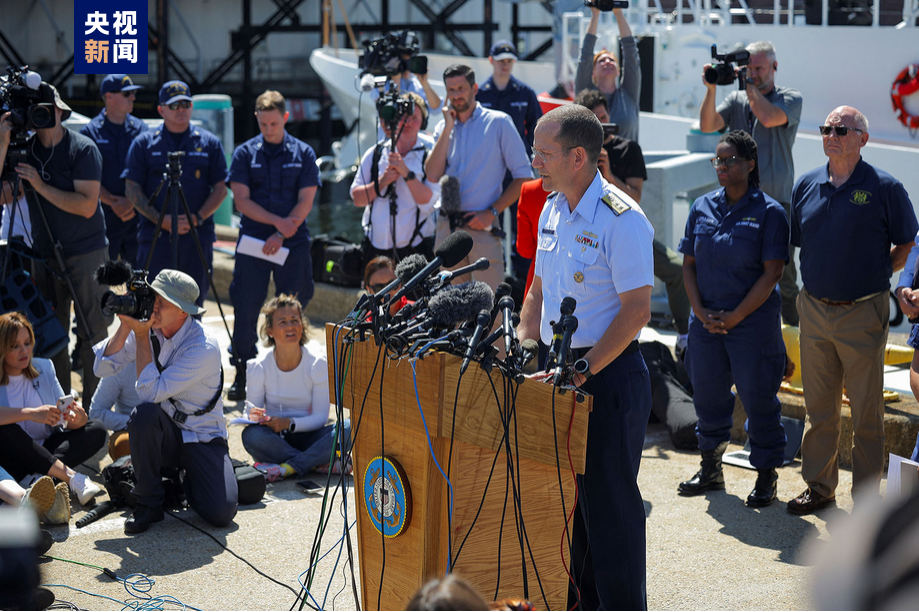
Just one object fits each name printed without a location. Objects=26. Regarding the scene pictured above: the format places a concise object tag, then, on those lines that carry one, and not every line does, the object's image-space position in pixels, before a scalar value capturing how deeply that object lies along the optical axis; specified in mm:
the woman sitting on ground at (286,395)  11398
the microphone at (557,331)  5988
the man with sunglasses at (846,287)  9695
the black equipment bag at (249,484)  10406
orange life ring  19937
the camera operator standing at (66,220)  12711
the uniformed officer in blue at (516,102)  17000
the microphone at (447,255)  6246
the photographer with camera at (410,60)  15766
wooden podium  6156
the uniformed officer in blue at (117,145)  15437
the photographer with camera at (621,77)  15656
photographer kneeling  9867
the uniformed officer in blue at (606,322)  6766
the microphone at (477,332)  5848
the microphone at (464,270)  6230
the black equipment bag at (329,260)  18312
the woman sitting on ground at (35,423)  10305
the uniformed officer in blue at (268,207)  14125
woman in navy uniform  10117
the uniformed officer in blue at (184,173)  14391
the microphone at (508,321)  5887
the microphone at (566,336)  5934
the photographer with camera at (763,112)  12930
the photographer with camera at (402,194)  13984
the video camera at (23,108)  12102
